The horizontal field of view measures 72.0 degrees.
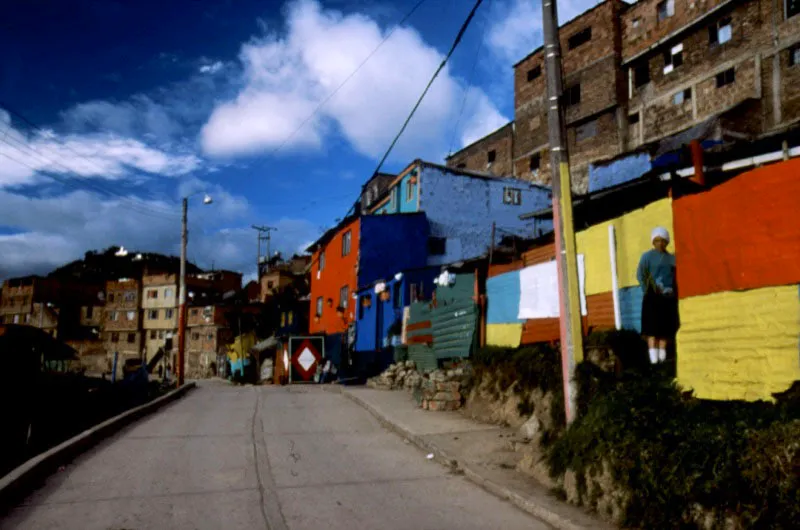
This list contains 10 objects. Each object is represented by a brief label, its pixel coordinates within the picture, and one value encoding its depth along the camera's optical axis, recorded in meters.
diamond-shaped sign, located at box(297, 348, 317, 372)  20.27
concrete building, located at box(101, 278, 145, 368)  74.69
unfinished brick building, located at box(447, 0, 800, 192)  28.61
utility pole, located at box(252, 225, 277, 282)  73.81
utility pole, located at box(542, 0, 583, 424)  6.94
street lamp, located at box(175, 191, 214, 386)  24.83
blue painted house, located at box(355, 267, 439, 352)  24.78
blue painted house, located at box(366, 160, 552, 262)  32.56
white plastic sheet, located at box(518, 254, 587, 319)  10.04
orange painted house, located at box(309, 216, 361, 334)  33.06
